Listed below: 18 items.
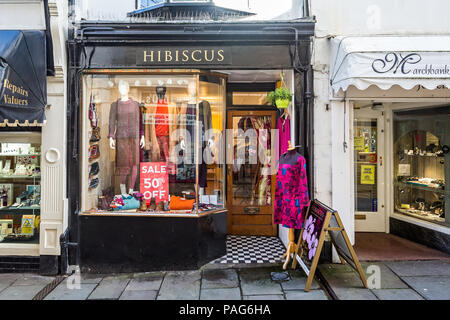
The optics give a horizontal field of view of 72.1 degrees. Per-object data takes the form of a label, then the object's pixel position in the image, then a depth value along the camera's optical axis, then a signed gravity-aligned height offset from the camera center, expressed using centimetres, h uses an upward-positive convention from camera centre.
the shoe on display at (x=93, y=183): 556 -35
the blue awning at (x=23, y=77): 444 +131
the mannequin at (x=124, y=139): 582 +46
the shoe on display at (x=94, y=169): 556 -10
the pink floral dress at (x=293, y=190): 506 -44
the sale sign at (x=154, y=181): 580 -33
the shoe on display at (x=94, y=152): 556 +22
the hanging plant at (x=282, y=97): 541 +116
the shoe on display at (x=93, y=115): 557 +89
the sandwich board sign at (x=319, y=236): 430 -109
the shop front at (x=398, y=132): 468 +65
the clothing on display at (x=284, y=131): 585 +63
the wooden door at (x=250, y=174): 702 -24
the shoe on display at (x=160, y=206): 551 -76
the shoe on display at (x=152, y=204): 553 -73
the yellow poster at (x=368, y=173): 718 -24
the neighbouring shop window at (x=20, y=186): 542 -40
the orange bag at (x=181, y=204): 555 -73
